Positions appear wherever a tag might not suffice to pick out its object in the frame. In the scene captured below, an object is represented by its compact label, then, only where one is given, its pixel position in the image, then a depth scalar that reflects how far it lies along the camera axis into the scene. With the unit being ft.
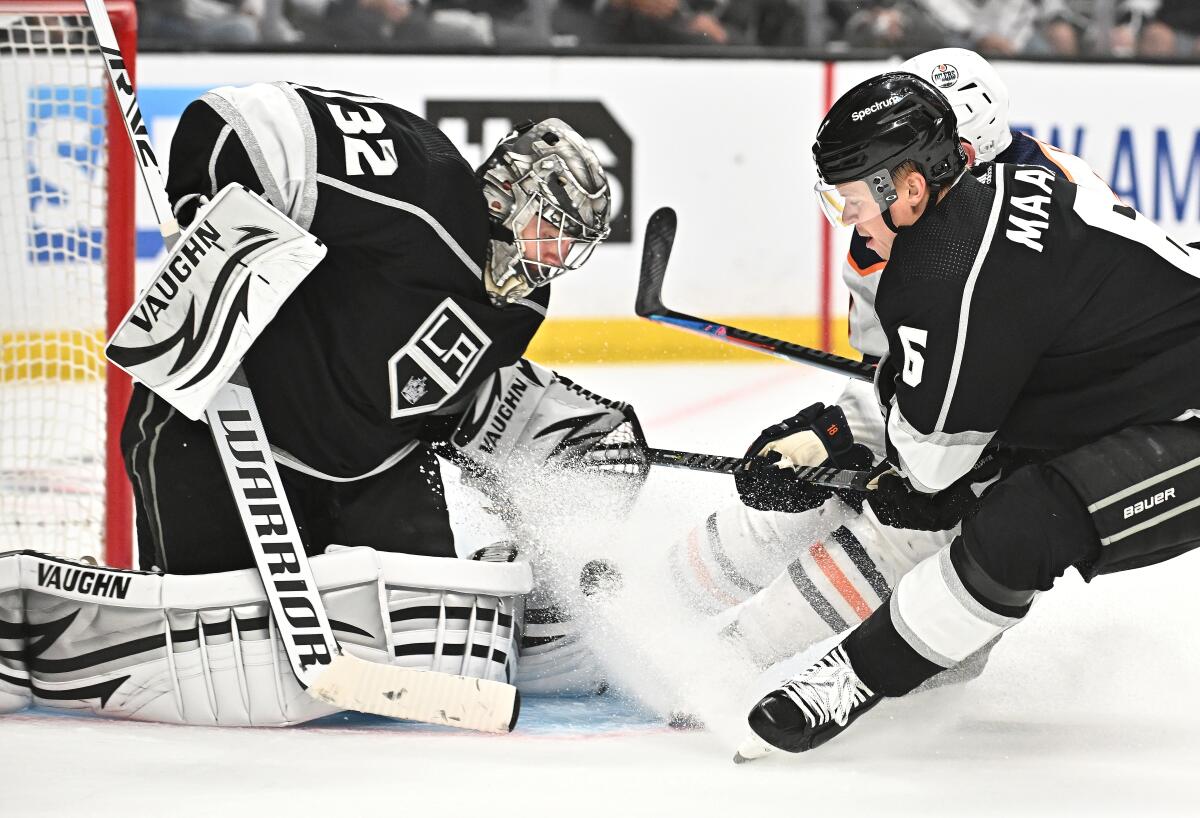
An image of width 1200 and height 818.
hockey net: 46.90
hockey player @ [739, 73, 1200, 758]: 42.79
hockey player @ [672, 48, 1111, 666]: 44.51
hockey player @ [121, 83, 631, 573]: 43.88
